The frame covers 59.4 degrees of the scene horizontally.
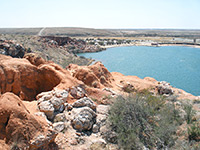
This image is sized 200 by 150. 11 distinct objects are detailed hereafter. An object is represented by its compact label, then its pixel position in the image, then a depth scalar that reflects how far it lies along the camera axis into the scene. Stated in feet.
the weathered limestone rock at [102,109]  27.72
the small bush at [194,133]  23.42
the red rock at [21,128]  16.93
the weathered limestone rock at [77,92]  31.63
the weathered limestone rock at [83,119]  22.65
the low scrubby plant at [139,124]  21.88
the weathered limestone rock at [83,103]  26.73
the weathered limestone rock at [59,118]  23.59
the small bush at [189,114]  28.64
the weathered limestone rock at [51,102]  23.45
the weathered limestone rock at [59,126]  21.62
